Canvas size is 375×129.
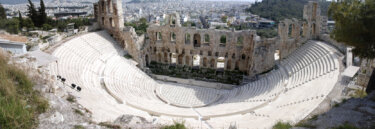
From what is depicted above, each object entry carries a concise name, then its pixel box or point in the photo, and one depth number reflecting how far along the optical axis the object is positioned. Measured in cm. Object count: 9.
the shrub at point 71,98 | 1420
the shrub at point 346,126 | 1025
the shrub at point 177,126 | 966
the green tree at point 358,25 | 1239
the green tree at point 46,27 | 3486
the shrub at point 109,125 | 1014
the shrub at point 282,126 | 1142
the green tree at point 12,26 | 2691
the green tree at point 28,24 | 3322
